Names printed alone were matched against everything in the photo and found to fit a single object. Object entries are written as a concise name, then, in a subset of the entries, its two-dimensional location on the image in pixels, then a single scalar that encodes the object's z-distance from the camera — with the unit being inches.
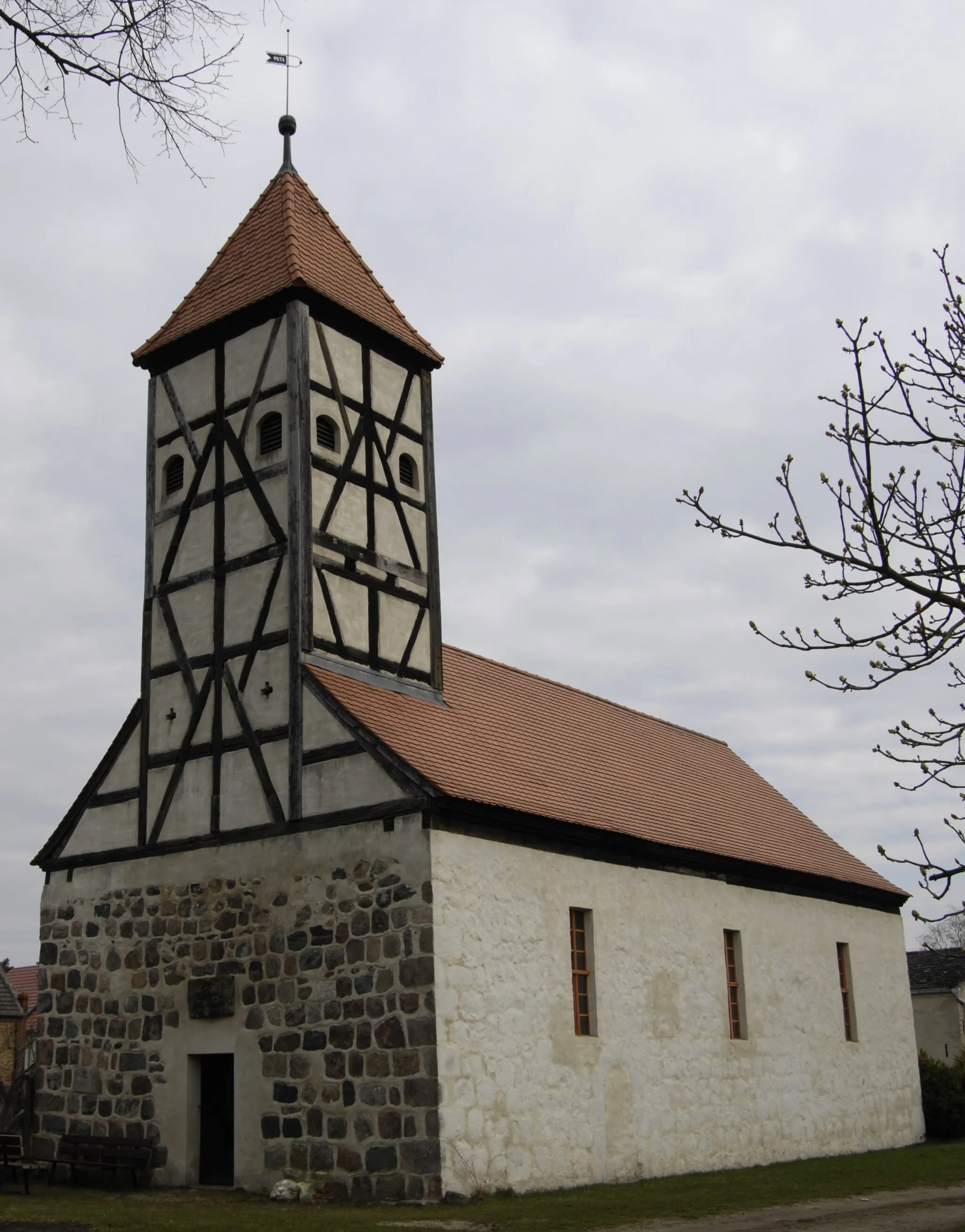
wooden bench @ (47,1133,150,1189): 598.2
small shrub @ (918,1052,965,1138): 933.2
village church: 550.6
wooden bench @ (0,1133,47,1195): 553.9
